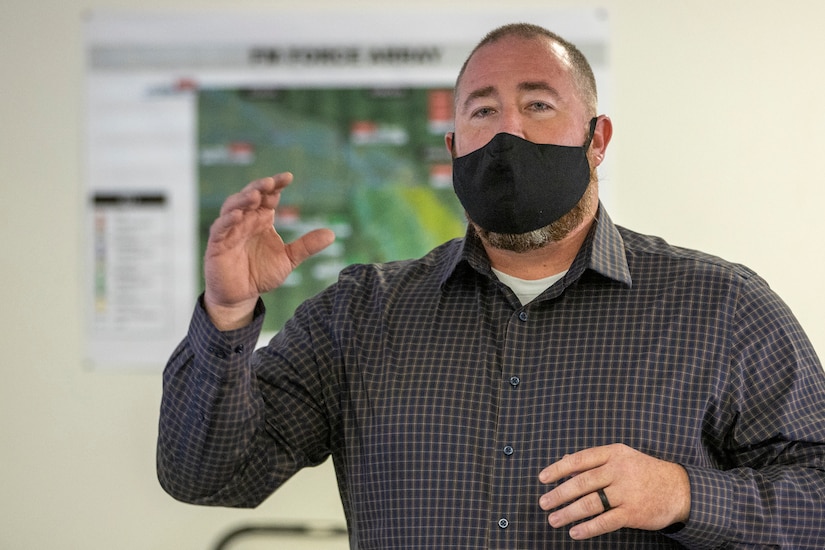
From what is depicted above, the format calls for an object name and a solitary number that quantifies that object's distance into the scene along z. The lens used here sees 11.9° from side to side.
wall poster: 5.59
